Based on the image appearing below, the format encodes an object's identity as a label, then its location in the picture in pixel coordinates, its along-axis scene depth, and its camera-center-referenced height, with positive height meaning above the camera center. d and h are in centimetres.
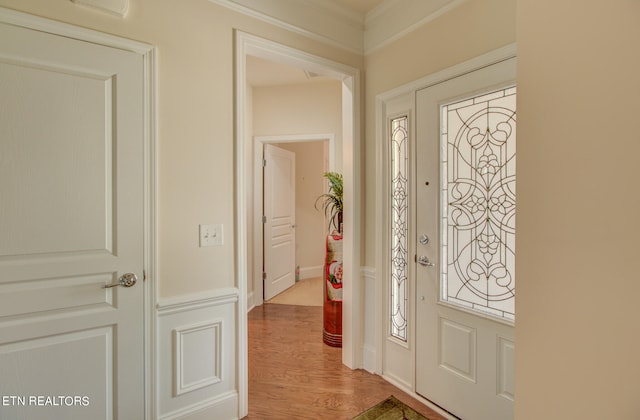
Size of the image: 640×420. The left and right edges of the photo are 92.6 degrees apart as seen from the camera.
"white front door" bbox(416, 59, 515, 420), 166 -24
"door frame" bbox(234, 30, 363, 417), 200 +20
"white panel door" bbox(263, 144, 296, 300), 413 -24
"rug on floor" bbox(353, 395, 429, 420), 193 -135
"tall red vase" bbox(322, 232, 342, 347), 283 -78
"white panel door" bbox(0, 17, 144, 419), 132 -11
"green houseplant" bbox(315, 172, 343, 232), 299 +15
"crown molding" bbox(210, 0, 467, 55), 197 +133
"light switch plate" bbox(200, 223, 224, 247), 180 -19
